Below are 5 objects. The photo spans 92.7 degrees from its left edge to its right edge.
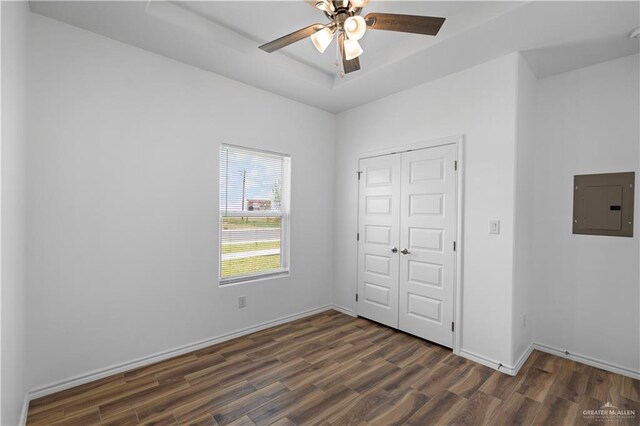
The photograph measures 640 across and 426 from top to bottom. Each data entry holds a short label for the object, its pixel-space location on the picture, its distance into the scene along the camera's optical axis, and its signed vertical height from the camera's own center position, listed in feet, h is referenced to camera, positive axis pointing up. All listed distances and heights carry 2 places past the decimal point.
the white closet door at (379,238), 11.80 -1.02
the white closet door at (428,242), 10.18 -1.00
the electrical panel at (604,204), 8.67 +0.40
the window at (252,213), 10.91 -0.12
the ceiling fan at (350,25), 5.86 +3.75
